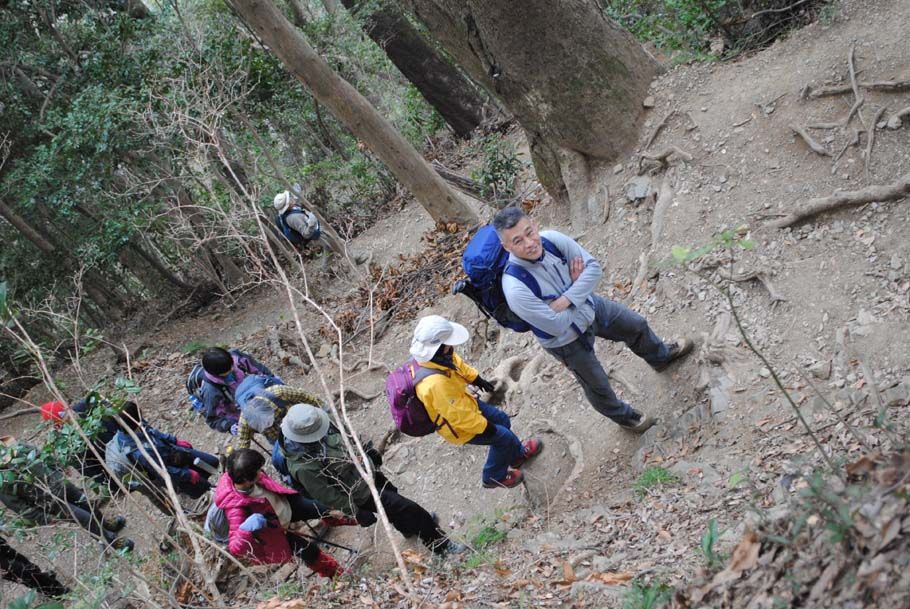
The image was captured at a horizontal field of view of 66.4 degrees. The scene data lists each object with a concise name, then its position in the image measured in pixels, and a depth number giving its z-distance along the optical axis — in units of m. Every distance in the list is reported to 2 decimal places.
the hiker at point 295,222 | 10.77
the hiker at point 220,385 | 6.39
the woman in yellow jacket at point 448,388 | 4.70
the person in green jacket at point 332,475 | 5.18
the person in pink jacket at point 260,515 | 5.09
